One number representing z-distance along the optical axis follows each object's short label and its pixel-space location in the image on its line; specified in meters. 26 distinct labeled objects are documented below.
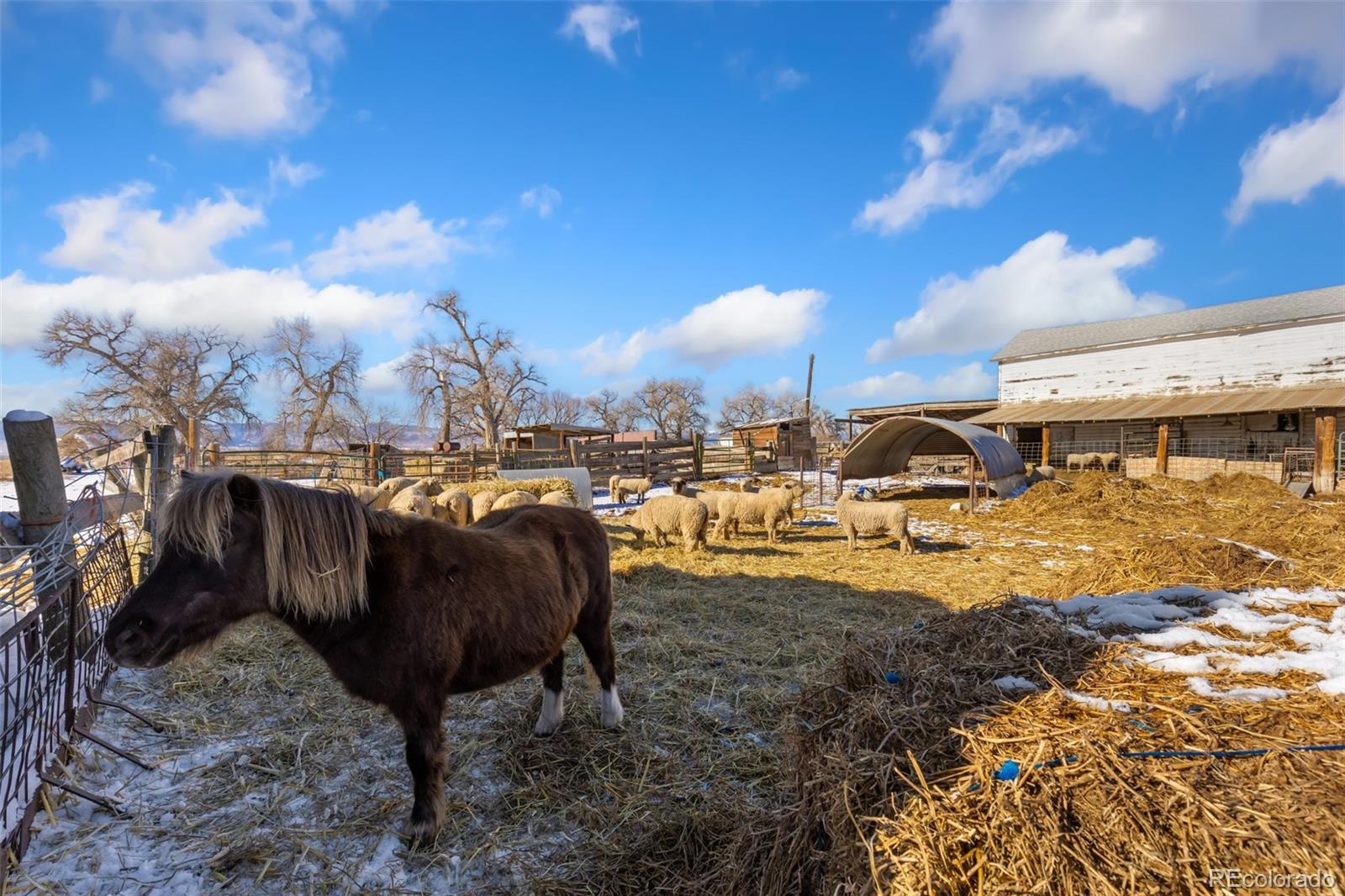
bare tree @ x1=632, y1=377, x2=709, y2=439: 66.25
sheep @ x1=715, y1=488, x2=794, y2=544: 12.38
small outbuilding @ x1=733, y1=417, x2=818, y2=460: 37.44
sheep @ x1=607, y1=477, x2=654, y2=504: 20.34
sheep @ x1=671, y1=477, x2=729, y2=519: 14.30
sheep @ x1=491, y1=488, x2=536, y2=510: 10.66
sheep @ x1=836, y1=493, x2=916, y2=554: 10.91
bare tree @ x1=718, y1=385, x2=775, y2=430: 77.44
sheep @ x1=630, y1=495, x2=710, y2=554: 11.05
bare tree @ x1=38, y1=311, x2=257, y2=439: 31.84
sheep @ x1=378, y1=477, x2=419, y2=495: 12.58
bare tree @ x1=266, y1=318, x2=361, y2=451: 40.72
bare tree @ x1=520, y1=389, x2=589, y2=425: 75.56
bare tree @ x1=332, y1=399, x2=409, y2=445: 44.41
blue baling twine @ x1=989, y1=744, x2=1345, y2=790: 1.63
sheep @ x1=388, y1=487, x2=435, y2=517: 10.31
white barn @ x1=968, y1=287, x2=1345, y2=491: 21.47
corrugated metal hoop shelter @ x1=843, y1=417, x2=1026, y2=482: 16.22
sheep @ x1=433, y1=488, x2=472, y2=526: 11.00
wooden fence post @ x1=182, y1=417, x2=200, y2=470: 11.52
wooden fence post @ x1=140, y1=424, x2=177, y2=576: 5.95
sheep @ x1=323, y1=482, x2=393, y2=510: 10.90
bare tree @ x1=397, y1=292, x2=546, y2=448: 43.69
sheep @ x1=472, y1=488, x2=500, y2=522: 11.33
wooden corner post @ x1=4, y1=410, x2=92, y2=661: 3.87
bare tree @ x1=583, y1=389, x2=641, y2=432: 69.81
